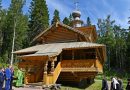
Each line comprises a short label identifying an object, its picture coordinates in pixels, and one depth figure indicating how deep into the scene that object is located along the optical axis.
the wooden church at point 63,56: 8.60
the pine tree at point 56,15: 25.45
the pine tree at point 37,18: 20.32
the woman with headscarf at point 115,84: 6.08
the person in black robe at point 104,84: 6.35
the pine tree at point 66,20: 26.46
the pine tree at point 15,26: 18.93
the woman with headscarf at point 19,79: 7.89
